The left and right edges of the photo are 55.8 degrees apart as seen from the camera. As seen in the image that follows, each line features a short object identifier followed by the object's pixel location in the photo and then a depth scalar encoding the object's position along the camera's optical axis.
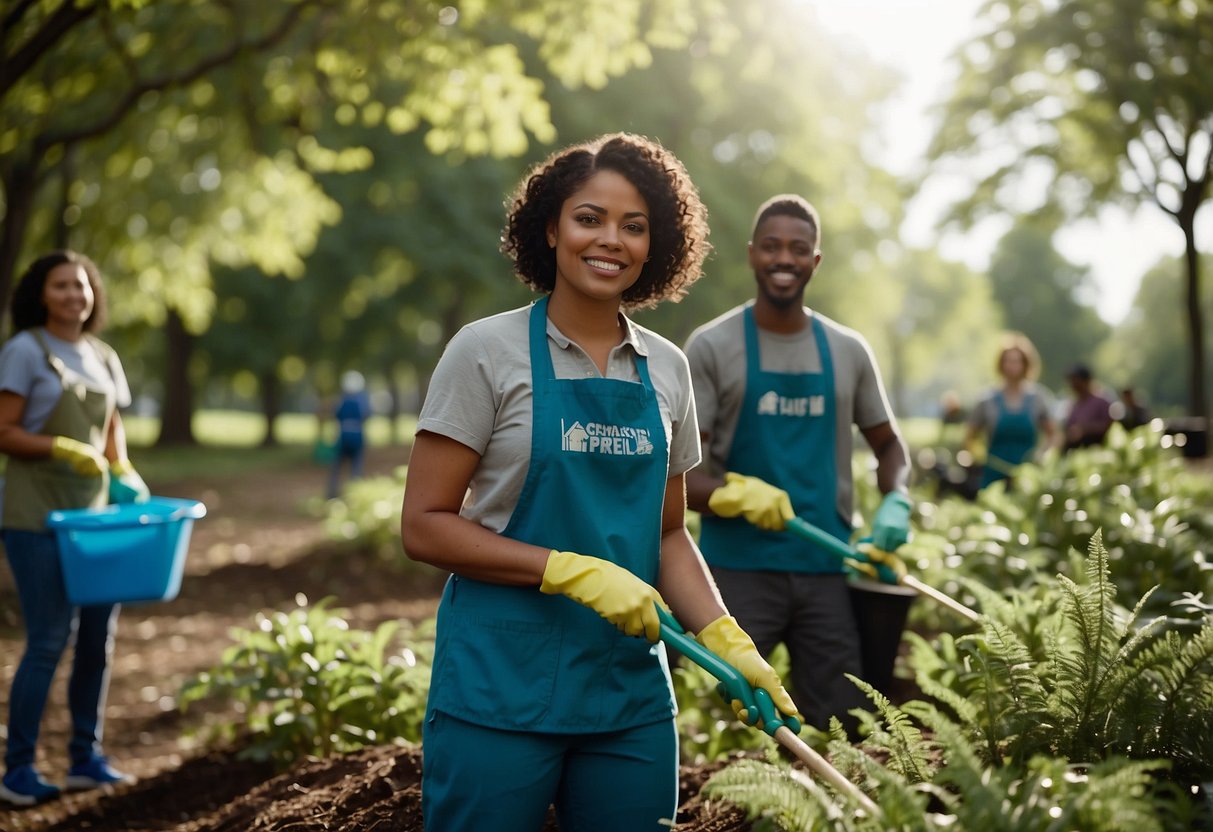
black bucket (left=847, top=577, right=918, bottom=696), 3.82
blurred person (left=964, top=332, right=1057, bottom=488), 8.46
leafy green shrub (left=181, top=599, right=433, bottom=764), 4.20
